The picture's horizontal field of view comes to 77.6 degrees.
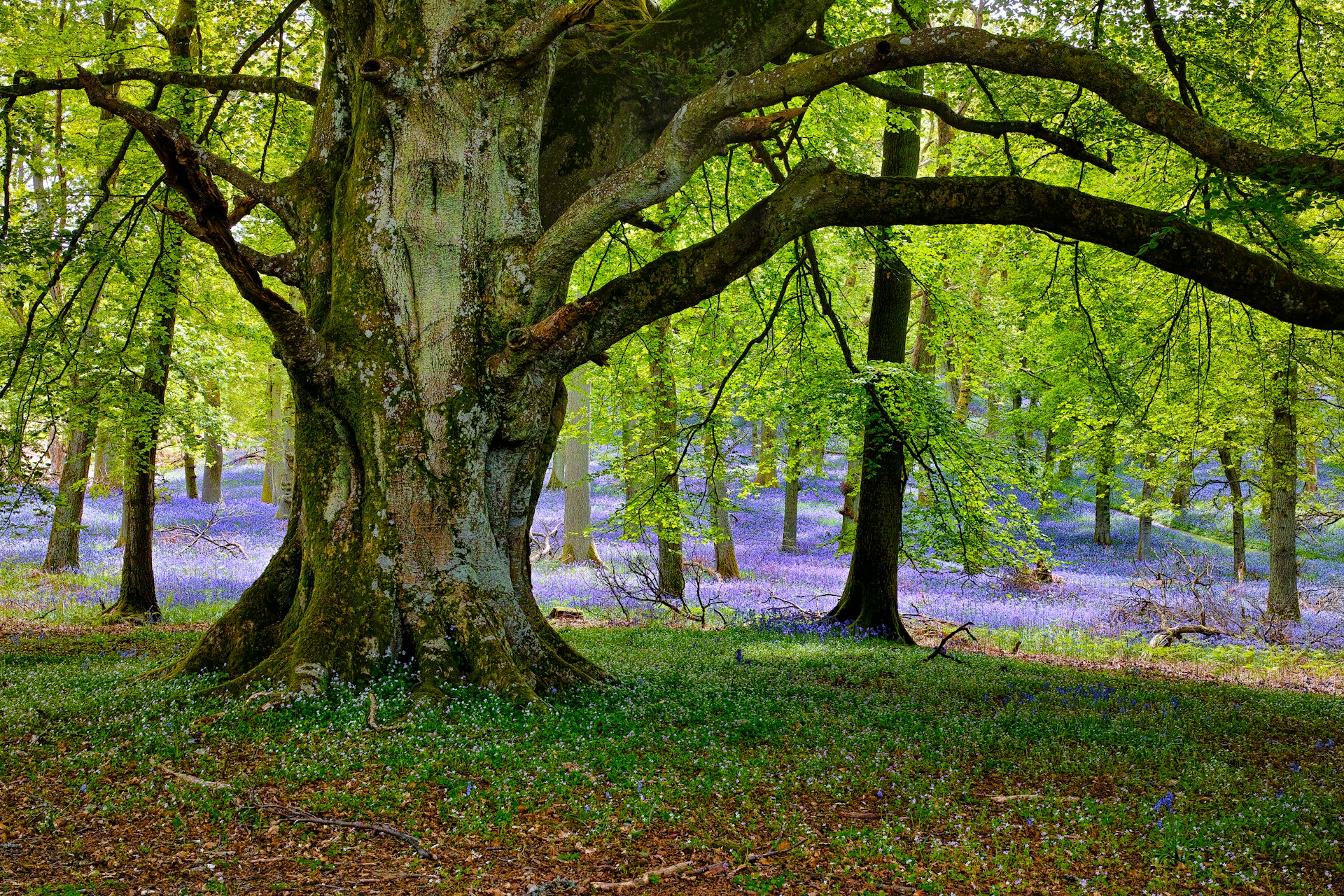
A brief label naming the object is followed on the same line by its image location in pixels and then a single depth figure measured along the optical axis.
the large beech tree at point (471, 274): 6.49
